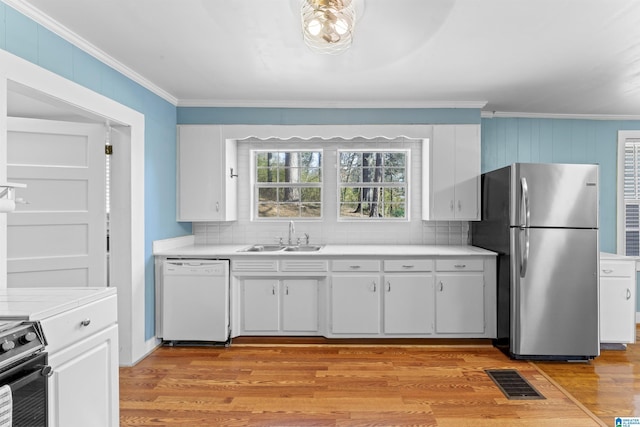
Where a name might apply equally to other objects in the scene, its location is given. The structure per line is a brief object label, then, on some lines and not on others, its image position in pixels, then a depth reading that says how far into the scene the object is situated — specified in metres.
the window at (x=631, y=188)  4.68
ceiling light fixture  1.95
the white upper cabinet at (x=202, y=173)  4.14
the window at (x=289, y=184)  4.57
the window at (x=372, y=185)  4.55
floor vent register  2.77
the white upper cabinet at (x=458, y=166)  4.14
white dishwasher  3.70
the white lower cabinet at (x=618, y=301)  3.71
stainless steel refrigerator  3.36
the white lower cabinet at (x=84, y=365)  1.60
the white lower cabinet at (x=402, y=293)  3.76
